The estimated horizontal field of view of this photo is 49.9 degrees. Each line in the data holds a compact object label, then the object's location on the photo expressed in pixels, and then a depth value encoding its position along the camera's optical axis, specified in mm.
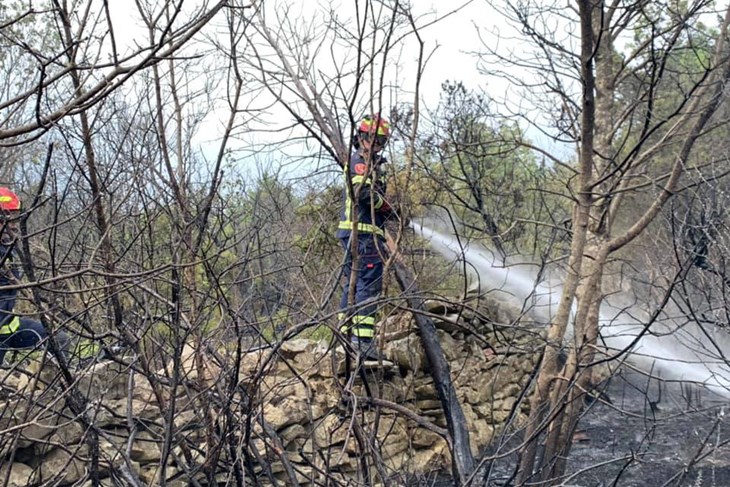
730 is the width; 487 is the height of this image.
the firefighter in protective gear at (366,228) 4699
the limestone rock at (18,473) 5070
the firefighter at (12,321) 3320
